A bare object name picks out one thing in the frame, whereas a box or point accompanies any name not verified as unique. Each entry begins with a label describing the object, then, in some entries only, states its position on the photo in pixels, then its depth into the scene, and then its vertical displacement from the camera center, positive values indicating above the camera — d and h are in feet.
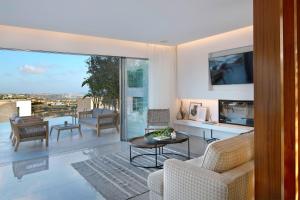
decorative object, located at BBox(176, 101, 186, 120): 20.99 -1.38
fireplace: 15.93 -0.97
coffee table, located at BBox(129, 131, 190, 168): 11.92 -2.37
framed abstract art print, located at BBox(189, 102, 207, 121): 18.94 -1.09
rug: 9.59 -3.87
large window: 21.63 +1.90
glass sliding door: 19.17 +0.35
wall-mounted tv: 15.37 +2.48
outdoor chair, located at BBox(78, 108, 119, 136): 20.83 -1.90
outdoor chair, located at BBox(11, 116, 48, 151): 15.74 -2.13
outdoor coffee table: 19.53 -2.40
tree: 25.20 +2.20
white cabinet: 15.99 -2.48
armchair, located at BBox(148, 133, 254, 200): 5.72 -2.09
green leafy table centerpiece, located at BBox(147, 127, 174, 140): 12.79 -2.08
